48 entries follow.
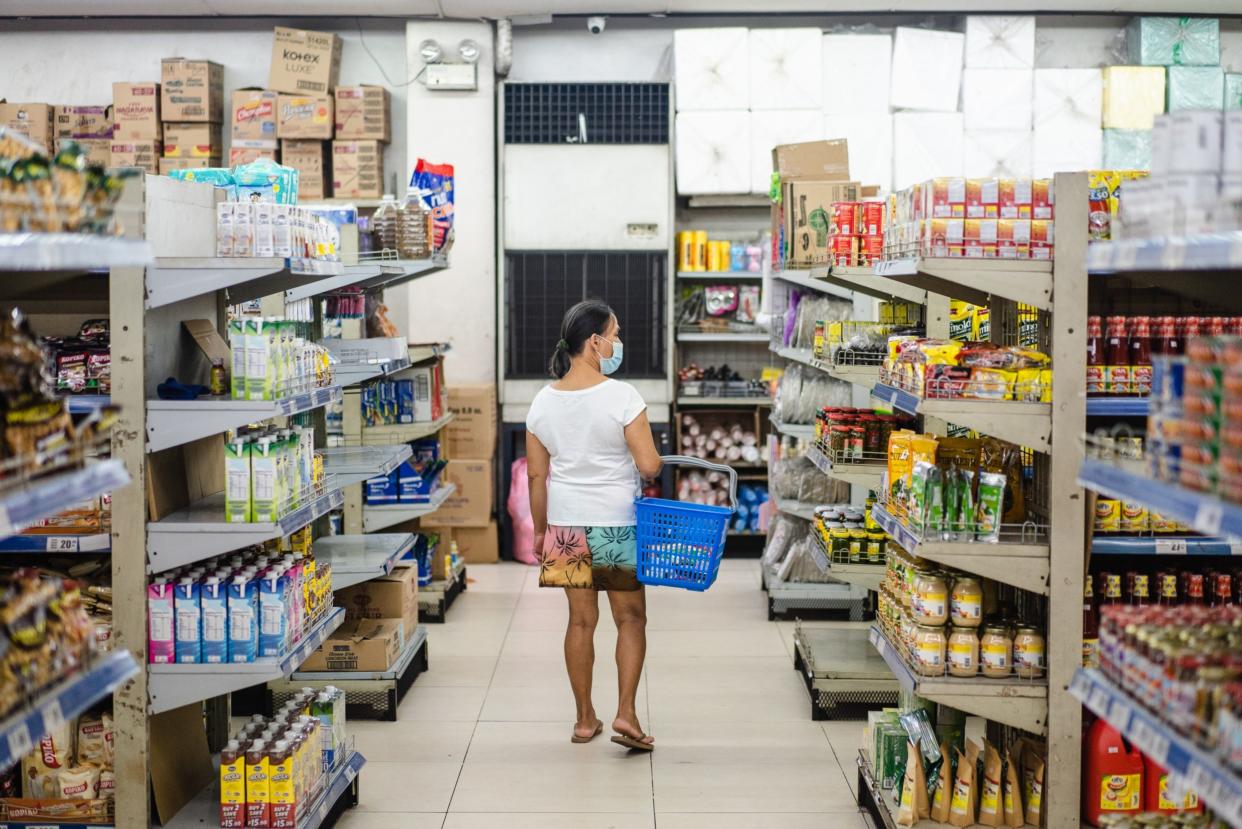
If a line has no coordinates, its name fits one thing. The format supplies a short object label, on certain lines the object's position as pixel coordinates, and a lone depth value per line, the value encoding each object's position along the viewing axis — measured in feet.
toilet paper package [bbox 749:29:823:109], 28.55
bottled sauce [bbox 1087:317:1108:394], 11.84
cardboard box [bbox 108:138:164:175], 28.99
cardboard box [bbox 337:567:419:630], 18.30
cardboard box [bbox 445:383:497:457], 27.68
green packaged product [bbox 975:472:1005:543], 11.89
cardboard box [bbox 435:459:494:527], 27.04
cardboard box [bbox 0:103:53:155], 29.09
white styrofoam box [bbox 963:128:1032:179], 28.73
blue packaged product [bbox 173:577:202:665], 12.10
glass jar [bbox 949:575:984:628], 12.05
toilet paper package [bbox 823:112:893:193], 28.73
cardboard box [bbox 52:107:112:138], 29.48
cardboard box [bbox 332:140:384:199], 29.09
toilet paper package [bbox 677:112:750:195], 28.73
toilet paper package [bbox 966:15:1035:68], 28.68
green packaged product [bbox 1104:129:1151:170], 28.78
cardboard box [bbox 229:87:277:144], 29.07
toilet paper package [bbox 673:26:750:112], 28.58
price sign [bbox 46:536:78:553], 11.89
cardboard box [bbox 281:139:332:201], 28.89
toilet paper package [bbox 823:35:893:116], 28.89
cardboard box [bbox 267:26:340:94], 29.07
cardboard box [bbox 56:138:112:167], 29.27
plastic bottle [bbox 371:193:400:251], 20.33
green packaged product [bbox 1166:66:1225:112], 28.55
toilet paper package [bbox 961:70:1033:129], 28.68
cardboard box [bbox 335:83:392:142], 29.12
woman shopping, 15.28
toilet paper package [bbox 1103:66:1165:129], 28.55
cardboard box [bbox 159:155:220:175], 29.12
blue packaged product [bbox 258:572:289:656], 12.19
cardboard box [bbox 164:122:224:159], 29.27
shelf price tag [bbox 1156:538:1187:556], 12.07
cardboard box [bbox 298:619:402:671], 17.24
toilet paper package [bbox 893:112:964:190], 28.71
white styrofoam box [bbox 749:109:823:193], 28.60
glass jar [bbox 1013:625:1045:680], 12.04
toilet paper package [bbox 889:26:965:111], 28.63
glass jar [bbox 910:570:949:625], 12.12
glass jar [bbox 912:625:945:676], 12.10
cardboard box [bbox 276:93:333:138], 28.89
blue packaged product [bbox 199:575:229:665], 12.10
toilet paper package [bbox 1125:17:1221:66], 28.76
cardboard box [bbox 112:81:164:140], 28.94
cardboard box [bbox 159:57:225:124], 29.19
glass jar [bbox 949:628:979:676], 12.07
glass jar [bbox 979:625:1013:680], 12.06
